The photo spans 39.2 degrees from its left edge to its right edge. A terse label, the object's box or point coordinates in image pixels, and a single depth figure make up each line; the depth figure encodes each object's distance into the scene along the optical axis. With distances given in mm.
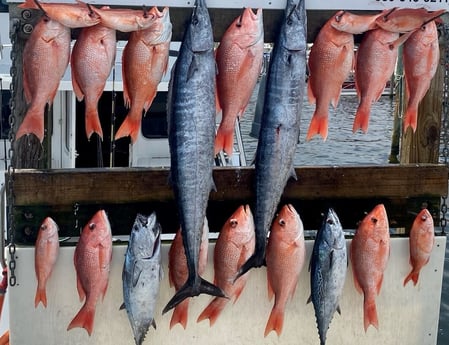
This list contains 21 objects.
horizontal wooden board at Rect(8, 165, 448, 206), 2979
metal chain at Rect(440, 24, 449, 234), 3240
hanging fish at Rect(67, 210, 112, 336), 2871
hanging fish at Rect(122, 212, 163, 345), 2850
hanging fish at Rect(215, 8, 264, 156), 2713
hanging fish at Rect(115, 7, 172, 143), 2705
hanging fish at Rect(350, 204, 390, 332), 3064
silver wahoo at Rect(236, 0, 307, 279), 2740
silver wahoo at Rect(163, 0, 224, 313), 2633
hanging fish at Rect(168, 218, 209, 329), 2943
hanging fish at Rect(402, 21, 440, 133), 2986
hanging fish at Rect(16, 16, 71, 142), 2684
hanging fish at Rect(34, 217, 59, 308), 2900
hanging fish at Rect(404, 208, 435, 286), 3162
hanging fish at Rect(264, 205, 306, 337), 2973
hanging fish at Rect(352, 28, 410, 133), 2934
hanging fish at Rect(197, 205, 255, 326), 2914
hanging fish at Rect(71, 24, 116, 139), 2715
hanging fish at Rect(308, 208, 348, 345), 3004
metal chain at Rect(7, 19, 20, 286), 2818
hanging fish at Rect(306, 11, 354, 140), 2875
